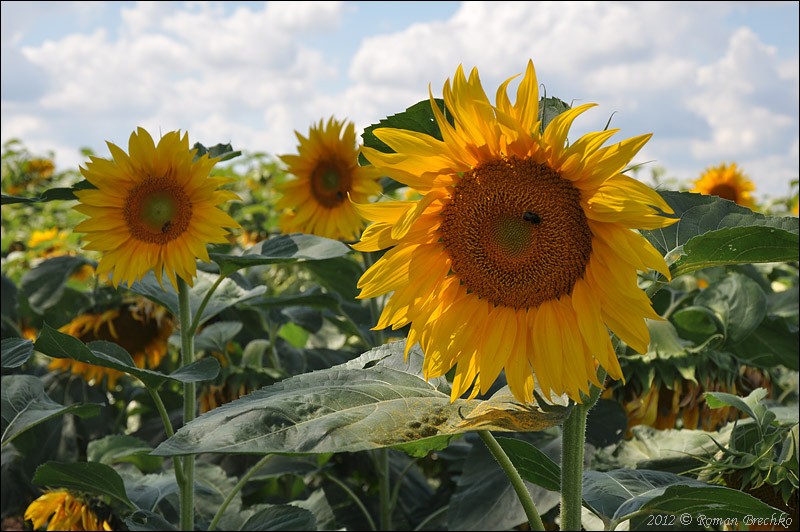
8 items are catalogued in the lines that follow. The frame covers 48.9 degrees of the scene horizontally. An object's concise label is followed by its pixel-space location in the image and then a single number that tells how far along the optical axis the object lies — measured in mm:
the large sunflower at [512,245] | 970
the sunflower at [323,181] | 2605
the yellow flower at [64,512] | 1989
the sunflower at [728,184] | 3646
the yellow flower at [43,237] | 3869
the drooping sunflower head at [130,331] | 2682
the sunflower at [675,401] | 1946
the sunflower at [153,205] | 1693
